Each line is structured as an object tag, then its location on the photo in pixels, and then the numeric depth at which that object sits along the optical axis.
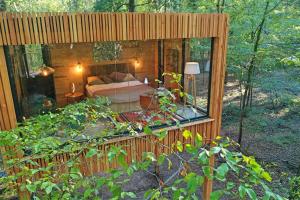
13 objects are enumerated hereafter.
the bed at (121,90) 4.30
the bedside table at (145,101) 4.57
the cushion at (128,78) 4.51
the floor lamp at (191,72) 4.99
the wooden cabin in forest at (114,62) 3.38
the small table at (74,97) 4.16
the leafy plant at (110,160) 1.15
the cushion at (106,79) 4.32
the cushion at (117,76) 4.35
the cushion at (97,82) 4.31
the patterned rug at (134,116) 4.33
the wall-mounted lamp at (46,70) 3.96
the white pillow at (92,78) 4.26
